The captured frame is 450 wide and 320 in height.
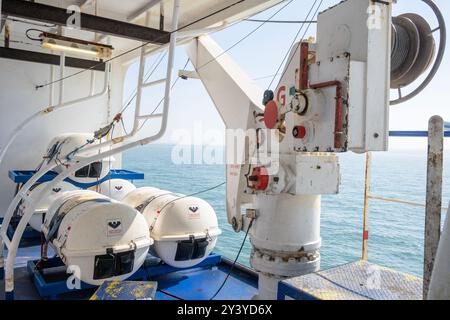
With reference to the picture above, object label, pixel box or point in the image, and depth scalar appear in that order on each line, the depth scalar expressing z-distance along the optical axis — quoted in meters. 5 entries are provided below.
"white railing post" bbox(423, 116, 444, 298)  1.31
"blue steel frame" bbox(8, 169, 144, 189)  5.26
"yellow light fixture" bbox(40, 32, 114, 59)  3.68
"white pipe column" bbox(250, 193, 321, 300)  2.58
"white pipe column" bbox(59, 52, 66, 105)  4.76
